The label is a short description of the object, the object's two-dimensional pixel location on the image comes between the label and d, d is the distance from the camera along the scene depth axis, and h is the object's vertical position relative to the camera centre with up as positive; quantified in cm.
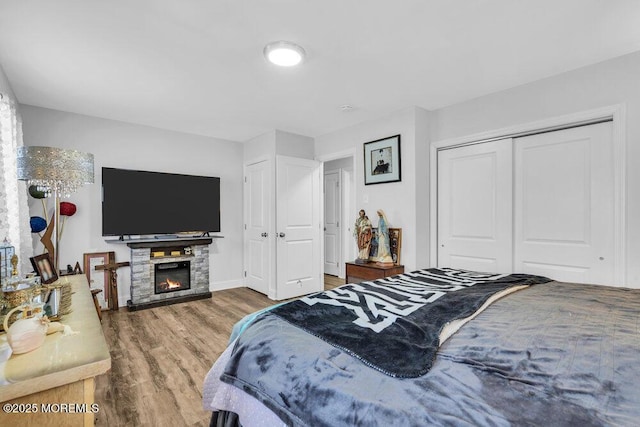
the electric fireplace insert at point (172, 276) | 405 -90
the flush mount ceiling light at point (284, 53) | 210 +114
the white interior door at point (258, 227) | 433 -24
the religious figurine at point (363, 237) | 347 -31
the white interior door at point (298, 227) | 425 -23
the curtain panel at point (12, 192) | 225 +17
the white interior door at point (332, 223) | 585 -24
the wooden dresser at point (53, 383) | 95 -55
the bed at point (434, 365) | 75 -48
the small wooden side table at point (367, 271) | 315 -66
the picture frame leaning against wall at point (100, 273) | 363 -75
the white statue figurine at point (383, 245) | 331 -39
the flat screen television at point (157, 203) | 374 +12
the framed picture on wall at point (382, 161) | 342 +59
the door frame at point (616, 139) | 224 +53
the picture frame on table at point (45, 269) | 204 -40
